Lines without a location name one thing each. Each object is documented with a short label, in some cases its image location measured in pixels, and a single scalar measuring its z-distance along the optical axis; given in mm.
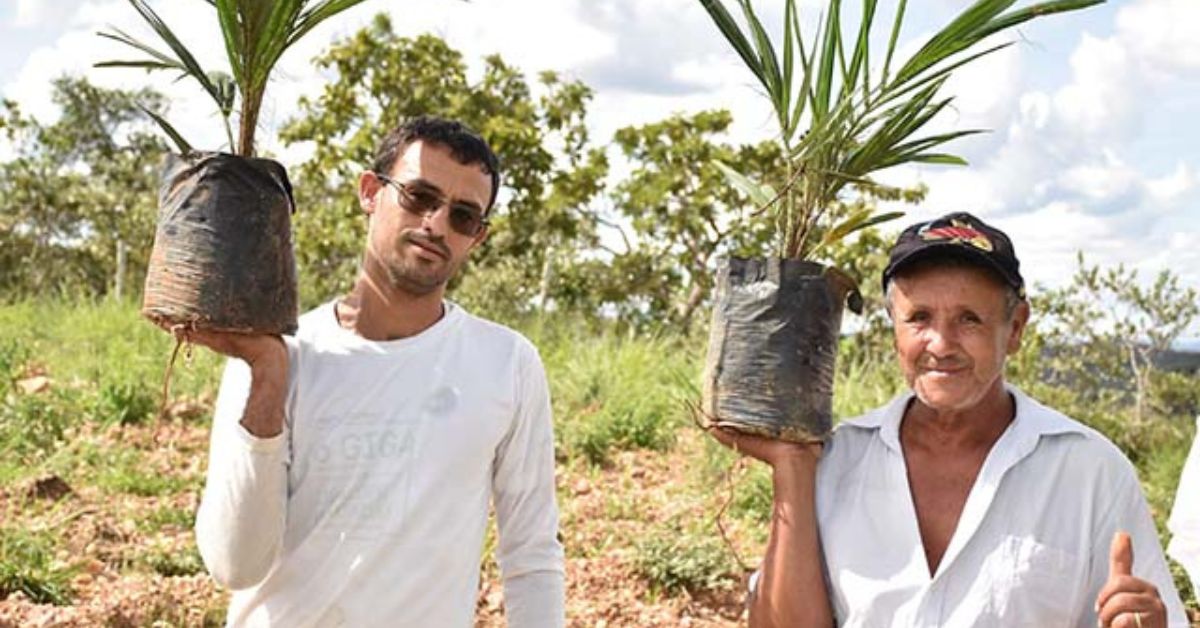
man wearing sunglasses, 2191
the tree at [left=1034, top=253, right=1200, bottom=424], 11062
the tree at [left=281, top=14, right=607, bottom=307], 11953
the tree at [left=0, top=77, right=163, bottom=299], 15000
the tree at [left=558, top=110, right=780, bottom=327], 12906
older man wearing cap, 2088
